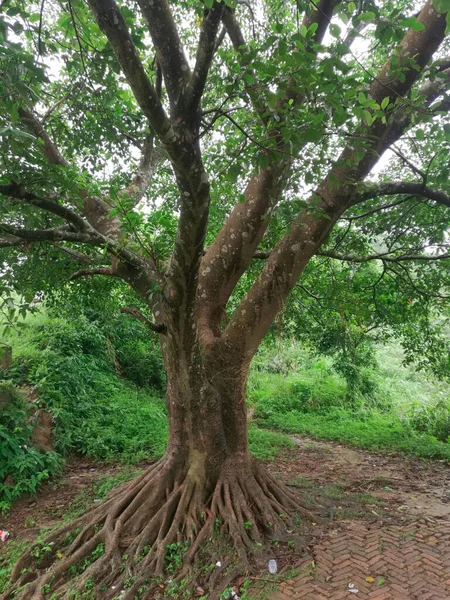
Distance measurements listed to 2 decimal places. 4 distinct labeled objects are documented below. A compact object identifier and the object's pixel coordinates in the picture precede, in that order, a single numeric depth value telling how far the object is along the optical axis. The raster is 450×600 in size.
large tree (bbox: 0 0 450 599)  2.68
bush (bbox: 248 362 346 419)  14.03
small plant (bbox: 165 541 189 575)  3.76
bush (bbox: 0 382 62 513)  5.72
